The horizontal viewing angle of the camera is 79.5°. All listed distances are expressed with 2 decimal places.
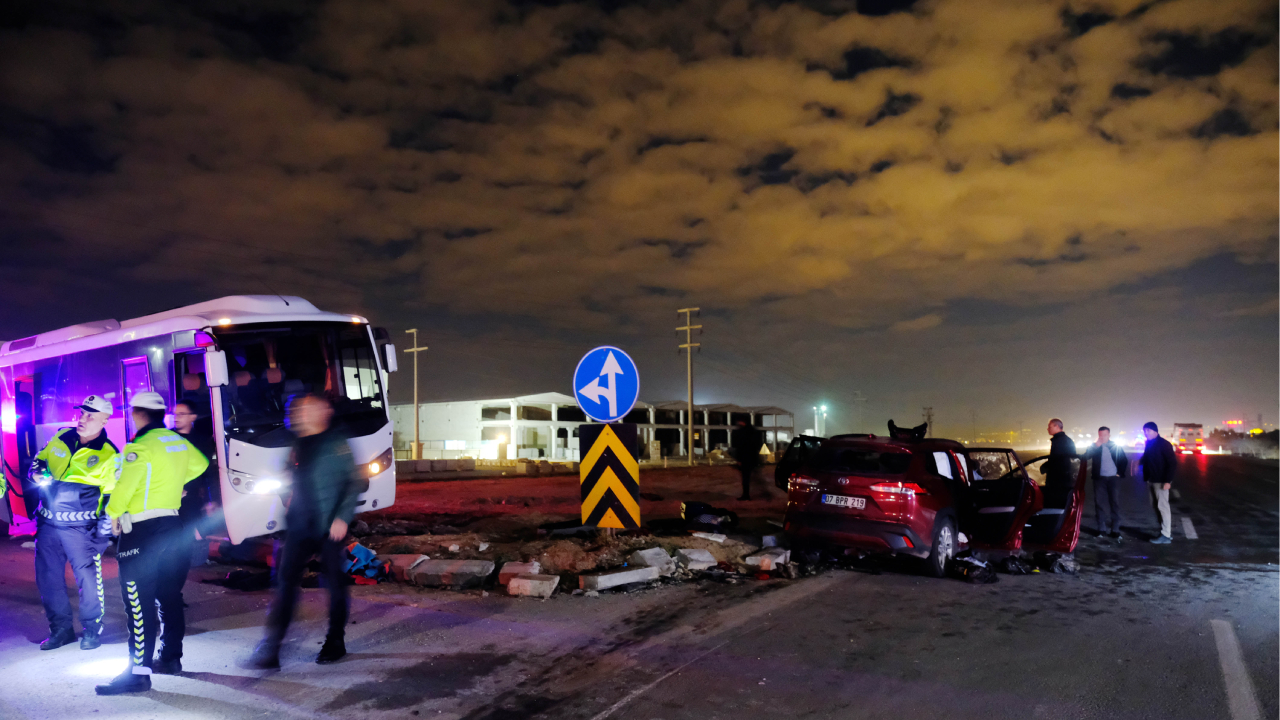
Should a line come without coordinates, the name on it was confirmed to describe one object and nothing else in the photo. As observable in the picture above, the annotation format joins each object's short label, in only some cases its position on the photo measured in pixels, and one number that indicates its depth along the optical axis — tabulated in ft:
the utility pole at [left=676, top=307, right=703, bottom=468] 140.99
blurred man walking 17.62
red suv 27.35
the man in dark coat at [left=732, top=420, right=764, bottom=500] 54.95
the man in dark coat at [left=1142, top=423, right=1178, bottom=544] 37.99
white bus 29.17
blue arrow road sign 28.55
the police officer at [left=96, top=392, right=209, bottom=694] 16.05
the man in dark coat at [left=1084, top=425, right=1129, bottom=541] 39.58
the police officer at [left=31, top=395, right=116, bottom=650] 18.28
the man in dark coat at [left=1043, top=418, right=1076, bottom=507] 34.09
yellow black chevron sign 29.12
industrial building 169.17
